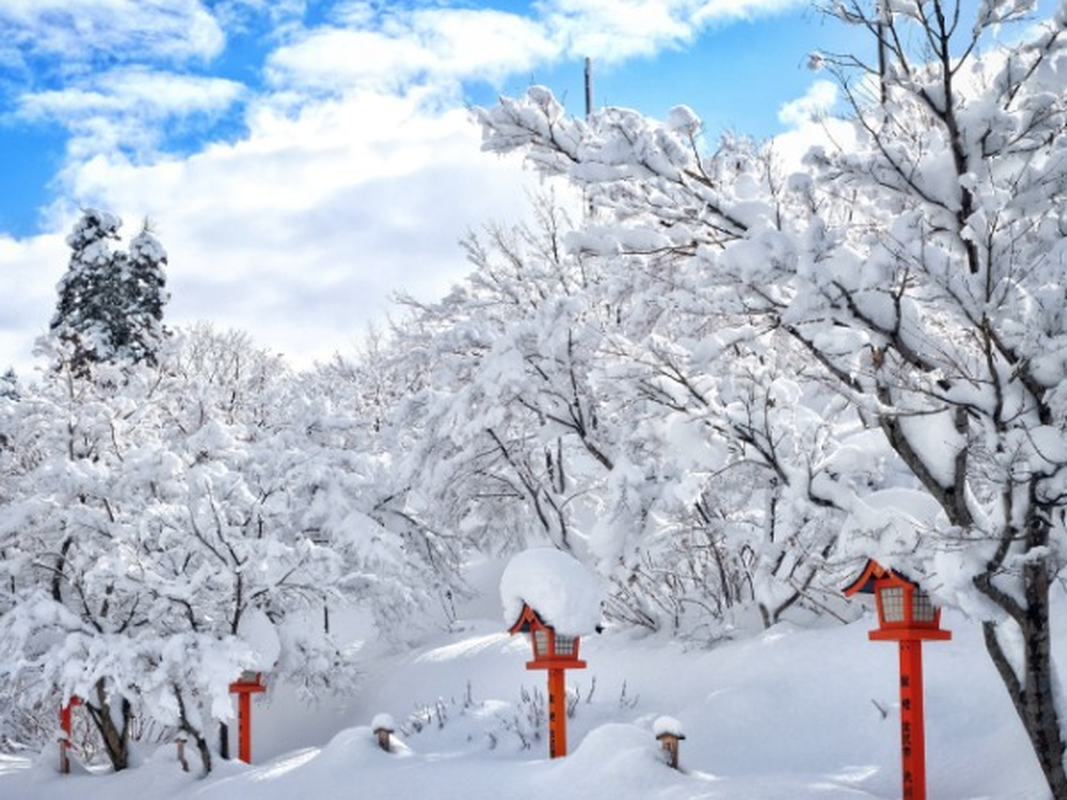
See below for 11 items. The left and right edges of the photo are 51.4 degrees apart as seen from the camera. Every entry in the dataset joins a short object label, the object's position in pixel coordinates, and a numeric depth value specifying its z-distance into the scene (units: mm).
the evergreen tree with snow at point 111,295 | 33031
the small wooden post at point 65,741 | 15469
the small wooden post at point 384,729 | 11945
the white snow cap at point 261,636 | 14052
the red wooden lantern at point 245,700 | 14289
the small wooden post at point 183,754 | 13594
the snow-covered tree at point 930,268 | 6488
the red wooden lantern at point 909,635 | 8828
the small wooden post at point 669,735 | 9617
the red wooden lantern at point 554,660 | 10961
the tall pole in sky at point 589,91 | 29062
